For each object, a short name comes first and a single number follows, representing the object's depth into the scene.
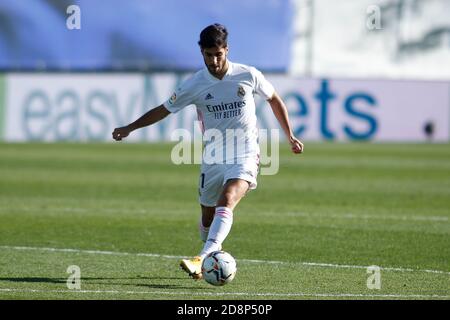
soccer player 18.94
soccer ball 17.64
